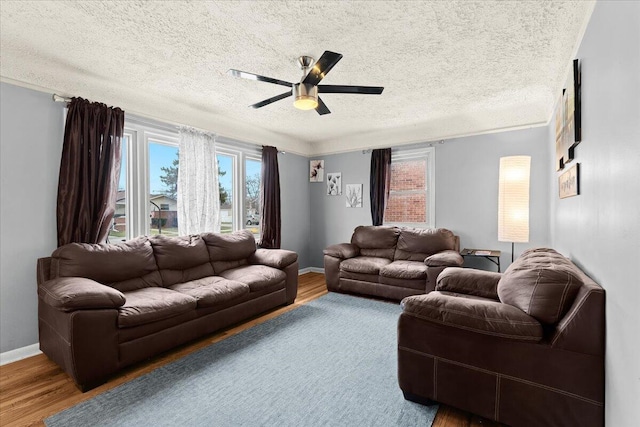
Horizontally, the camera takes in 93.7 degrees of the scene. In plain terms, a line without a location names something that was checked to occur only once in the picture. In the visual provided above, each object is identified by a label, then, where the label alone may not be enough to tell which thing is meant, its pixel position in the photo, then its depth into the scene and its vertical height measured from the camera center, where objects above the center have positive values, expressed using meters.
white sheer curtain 3.88 +0.32
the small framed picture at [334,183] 5.71 +0.49
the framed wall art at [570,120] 1.92 +0.66
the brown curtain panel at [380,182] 5.06 +0.47
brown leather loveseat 3.84 -0.74
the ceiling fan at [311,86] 2.15 +0.98
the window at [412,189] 4.83 +0.34
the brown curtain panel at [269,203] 4.91 +0.10
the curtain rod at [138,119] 2.82 +1.04
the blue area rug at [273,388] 1.80 -1.26
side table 3.92 -0.58
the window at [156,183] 3.46 +0.33
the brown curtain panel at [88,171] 2.82 +0.36
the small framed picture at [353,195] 5.48 +0.26
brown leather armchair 1.45 -0.75
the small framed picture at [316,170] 5.92 +0.77
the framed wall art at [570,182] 2.02 +0.22
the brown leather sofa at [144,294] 2.13 -0.79
